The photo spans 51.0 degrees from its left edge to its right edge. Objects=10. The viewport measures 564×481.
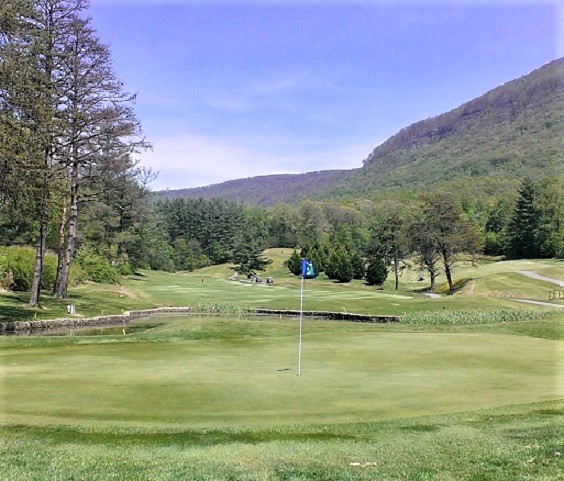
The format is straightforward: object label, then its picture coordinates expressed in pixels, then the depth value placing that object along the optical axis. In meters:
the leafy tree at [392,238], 72.00
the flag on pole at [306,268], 14.16
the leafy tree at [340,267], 73.56
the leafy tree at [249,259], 96.56
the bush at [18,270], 37.62
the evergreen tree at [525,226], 85.38
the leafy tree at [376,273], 70.00
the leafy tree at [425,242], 64.94
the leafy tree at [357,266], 75.00
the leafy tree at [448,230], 63.88
